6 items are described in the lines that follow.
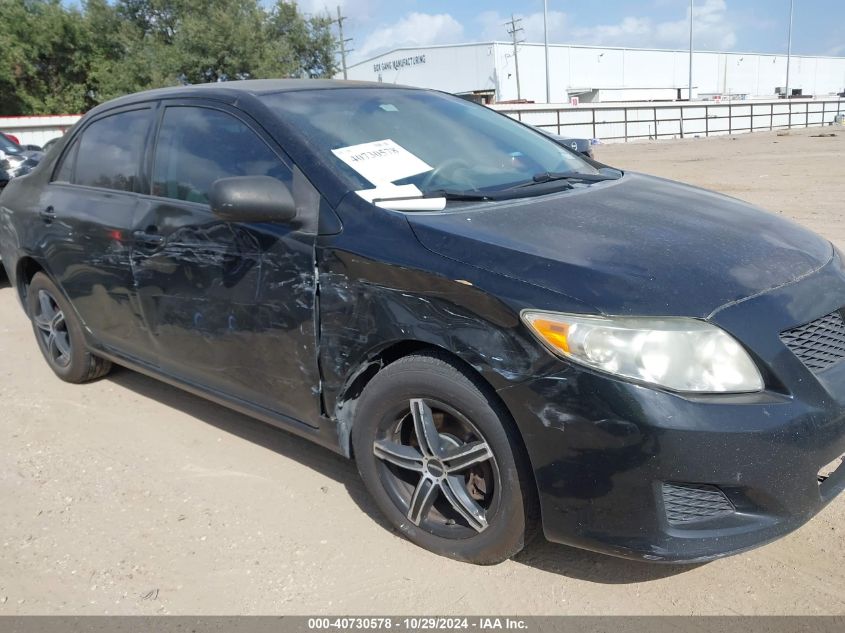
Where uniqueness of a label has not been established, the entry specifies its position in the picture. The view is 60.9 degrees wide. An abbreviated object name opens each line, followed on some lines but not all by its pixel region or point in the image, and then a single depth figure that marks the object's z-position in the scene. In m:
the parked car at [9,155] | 6.88
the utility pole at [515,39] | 63.41
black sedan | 2.06
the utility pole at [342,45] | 45.19
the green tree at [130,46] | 35.03
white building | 65.56
